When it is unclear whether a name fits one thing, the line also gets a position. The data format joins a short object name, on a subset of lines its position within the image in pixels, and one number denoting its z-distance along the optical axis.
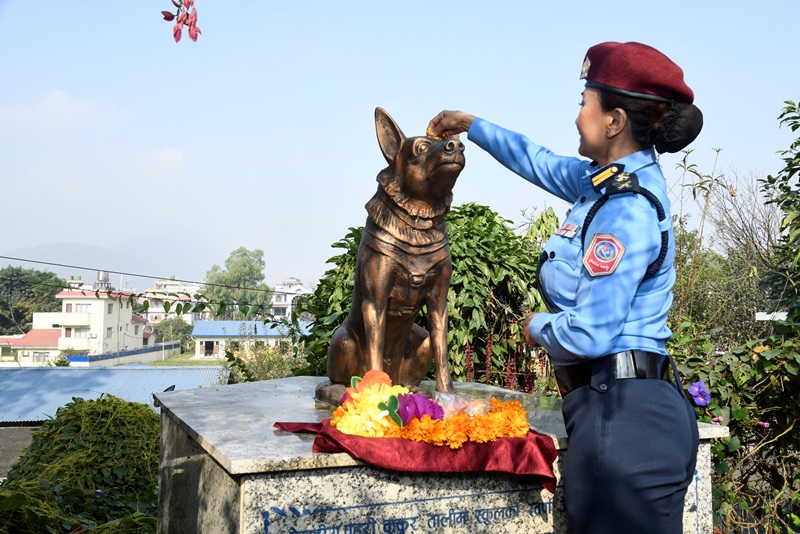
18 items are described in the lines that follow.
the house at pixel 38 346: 57.25
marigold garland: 2.67
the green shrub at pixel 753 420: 4.15
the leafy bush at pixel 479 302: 5.47
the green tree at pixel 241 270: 109.31
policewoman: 2.12
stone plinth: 2.46
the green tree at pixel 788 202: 5.98
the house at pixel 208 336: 58.56
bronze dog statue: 3.25
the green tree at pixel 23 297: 59.03
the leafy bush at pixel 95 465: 4.52
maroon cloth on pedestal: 2.57
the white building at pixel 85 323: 59.75
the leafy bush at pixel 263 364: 7.58
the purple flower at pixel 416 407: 2.71
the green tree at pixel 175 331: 78.38
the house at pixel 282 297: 90.00
